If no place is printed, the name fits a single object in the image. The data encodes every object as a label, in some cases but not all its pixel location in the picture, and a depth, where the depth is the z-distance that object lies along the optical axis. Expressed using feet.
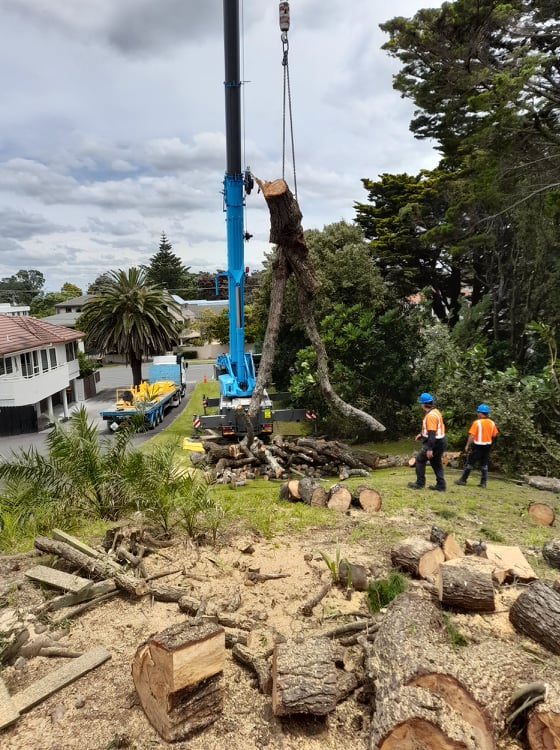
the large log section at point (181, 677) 9.98
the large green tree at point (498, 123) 36.60
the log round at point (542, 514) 24.61
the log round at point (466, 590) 14.05
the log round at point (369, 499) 25.25
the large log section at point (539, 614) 12.73
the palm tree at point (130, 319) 72.95
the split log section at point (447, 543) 17.89
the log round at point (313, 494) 26.43
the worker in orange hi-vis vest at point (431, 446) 28.12
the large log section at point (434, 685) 8.60
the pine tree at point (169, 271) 210.59
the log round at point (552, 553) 18.49
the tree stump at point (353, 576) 16.17
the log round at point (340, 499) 25.59
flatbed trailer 55.62
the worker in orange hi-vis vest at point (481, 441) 30.01
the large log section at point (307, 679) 10.18
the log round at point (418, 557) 16.78
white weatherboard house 63.98
